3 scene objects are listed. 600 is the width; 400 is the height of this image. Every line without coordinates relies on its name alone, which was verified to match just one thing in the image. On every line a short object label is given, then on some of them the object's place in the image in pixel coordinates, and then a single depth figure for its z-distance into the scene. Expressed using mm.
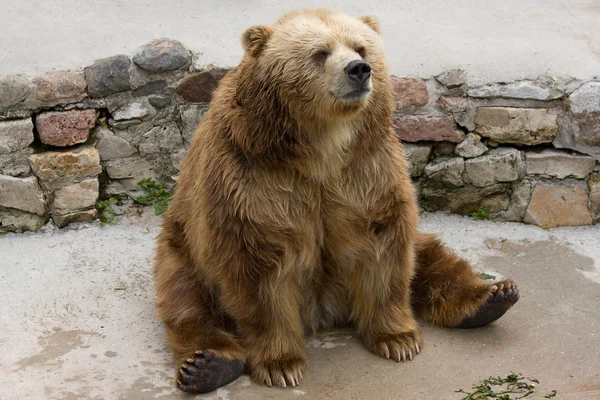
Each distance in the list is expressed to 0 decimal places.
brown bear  6934
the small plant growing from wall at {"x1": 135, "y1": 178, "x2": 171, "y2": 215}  10391
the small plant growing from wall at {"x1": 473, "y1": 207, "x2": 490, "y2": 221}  10359
